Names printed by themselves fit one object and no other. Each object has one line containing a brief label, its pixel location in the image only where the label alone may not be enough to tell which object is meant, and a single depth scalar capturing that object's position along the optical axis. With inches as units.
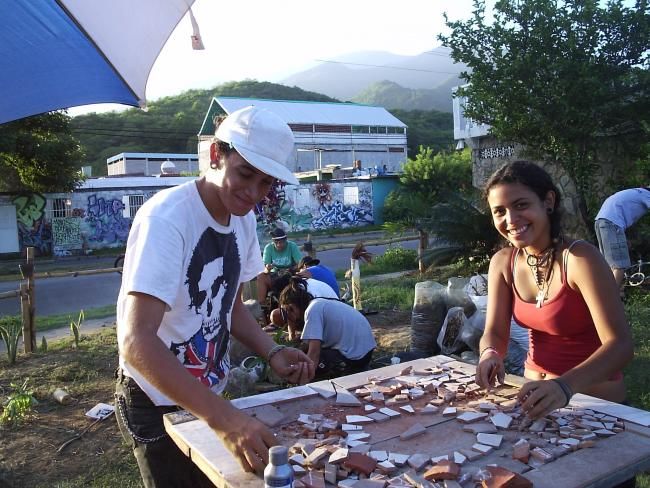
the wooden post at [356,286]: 290.2
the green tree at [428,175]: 983.6
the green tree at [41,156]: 722.2
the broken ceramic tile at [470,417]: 75.3
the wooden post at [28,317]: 262.4
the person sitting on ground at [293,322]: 209.6
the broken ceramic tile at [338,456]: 62.8
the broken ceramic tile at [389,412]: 77.8
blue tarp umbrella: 97.7
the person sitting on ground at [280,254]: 318.0
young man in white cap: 63.3
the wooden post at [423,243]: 418.9
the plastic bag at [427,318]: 219.8
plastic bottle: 52.5
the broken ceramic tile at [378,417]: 76.7
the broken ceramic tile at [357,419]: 75.6
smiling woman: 81.7
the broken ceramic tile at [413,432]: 70.9
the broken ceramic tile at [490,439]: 67.9
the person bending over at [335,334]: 187.8
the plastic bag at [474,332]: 195.0
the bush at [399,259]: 511.8
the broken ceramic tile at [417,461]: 62.2
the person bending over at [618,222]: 238.7
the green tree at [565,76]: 311.0
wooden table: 60.3
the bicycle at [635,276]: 257.3
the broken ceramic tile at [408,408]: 79.4
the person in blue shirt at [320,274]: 254.6
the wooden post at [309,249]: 350.3
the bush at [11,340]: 239.5
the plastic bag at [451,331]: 205.0
